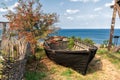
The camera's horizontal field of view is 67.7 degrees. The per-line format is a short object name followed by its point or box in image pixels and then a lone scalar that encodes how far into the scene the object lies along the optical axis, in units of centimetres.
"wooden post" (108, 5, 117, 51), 578
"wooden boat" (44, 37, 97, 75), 420
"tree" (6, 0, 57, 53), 452
